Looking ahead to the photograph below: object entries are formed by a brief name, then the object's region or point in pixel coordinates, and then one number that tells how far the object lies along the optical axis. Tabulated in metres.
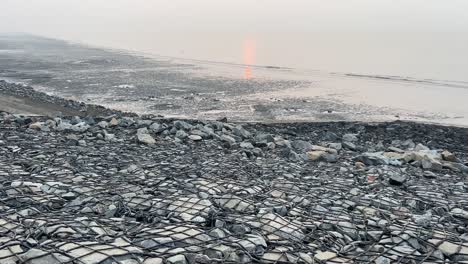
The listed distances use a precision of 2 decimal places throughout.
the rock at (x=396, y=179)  9.03
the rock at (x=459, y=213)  7.34
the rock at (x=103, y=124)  13.45
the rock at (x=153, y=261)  4.96
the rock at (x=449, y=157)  12.05
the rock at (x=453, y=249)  5.76
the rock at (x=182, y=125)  13.42
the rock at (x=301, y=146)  12.24
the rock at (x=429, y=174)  9.98
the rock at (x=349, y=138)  14.49
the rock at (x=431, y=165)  10.85
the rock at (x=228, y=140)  11.98
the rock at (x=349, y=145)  12.83
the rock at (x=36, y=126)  12.68
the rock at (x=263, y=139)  12.38
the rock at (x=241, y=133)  13.10
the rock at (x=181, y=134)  12.51
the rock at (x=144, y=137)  11.78
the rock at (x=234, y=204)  7.12
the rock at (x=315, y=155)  11.09
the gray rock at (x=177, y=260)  5.00
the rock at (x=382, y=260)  5.50
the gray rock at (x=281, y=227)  6.09
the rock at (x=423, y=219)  6.82
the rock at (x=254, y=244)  5.53
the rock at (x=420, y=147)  13.56
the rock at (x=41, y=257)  4.74
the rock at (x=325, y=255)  5.50
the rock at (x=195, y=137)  12.37
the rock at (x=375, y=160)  10.95
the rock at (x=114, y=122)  13.79
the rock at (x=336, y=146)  12.63
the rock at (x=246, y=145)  11.73
